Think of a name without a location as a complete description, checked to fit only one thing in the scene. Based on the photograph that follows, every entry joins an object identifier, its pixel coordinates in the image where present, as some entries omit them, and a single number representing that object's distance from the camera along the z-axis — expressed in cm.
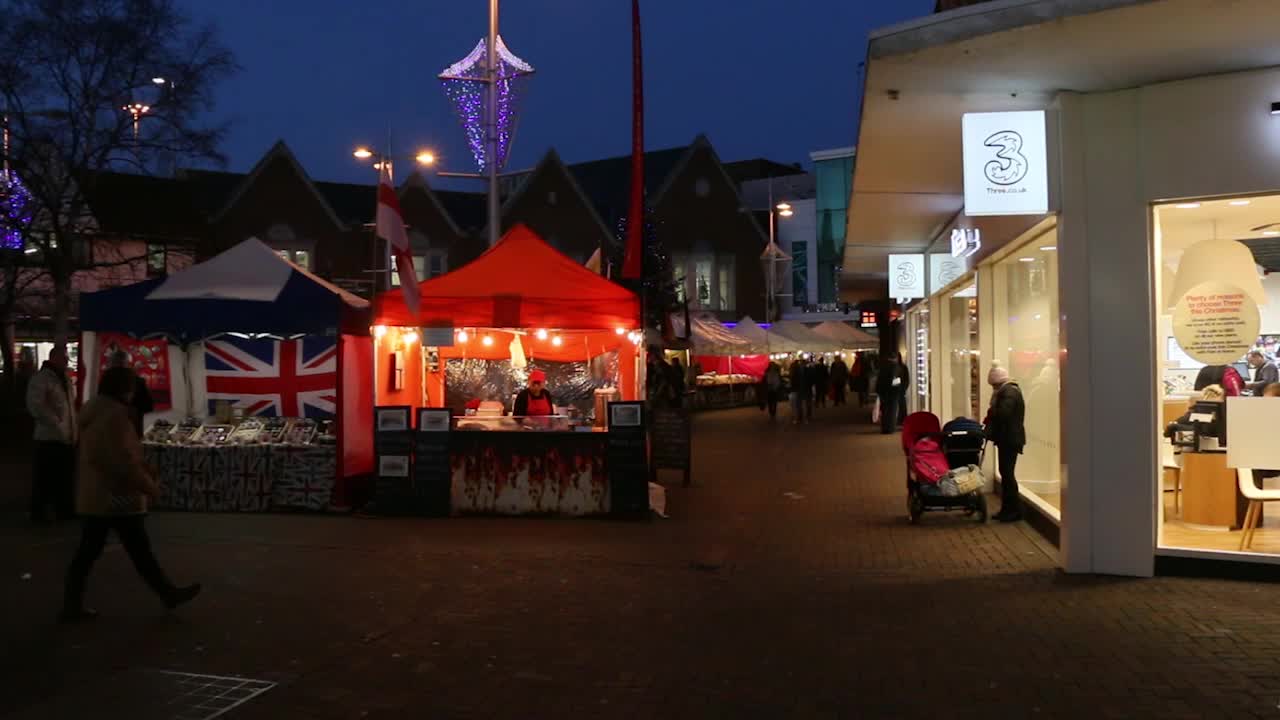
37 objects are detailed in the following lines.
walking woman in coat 738
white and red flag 1200
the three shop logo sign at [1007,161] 898
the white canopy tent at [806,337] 3916
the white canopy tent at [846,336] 4159
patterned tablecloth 1262
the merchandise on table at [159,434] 1294
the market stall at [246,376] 1264
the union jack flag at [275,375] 1309
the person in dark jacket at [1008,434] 1180
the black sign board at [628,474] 1231
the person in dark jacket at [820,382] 3663
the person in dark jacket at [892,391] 2409
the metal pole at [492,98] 1741
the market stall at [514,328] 1241
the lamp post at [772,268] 4394
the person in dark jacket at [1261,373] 921
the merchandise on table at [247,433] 1273
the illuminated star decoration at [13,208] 2550
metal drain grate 560
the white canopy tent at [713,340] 3366
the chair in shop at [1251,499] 883
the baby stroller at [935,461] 1172
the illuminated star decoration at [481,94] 1748
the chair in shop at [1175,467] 998
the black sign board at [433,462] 1240
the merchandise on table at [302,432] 1273
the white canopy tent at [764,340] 3641
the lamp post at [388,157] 2130
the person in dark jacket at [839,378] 4009
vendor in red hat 1424
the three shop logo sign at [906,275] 1983
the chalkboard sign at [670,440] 1534
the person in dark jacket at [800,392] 2967
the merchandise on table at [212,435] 1282
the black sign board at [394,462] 1239
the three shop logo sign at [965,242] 1250
